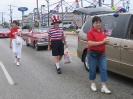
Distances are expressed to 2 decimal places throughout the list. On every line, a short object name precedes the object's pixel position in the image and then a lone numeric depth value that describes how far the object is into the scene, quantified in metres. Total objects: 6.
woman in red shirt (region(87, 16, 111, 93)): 4.87
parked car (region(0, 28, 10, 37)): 28.04
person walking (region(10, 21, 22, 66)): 8.89
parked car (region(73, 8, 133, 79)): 5.28
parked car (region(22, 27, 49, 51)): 13.47
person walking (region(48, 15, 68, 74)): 7.12
